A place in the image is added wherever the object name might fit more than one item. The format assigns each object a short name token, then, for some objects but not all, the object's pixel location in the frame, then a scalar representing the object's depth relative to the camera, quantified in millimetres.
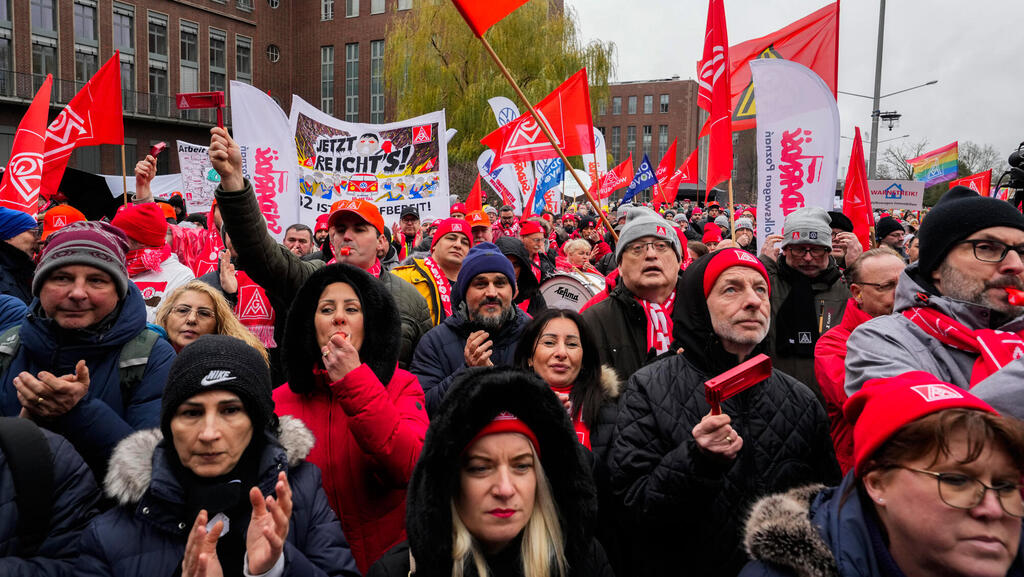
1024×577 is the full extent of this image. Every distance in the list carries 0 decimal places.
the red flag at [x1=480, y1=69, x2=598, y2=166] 8367
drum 5227
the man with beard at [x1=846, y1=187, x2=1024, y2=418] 2174
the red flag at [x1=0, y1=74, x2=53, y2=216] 5461
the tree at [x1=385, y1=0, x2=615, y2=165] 24734
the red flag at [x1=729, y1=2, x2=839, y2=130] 6344
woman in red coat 2373
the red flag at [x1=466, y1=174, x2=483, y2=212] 11180
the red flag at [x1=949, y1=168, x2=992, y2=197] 12883
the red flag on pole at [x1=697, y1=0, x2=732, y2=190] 5070
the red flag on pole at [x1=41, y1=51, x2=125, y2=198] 6254
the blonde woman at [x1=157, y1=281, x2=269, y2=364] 3398
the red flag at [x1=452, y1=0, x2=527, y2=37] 4211
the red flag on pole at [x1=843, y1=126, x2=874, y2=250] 5781
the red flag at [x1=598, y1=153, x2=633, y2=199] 15517
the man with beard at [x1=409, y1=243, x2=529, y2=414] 3545
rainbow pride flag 20984
